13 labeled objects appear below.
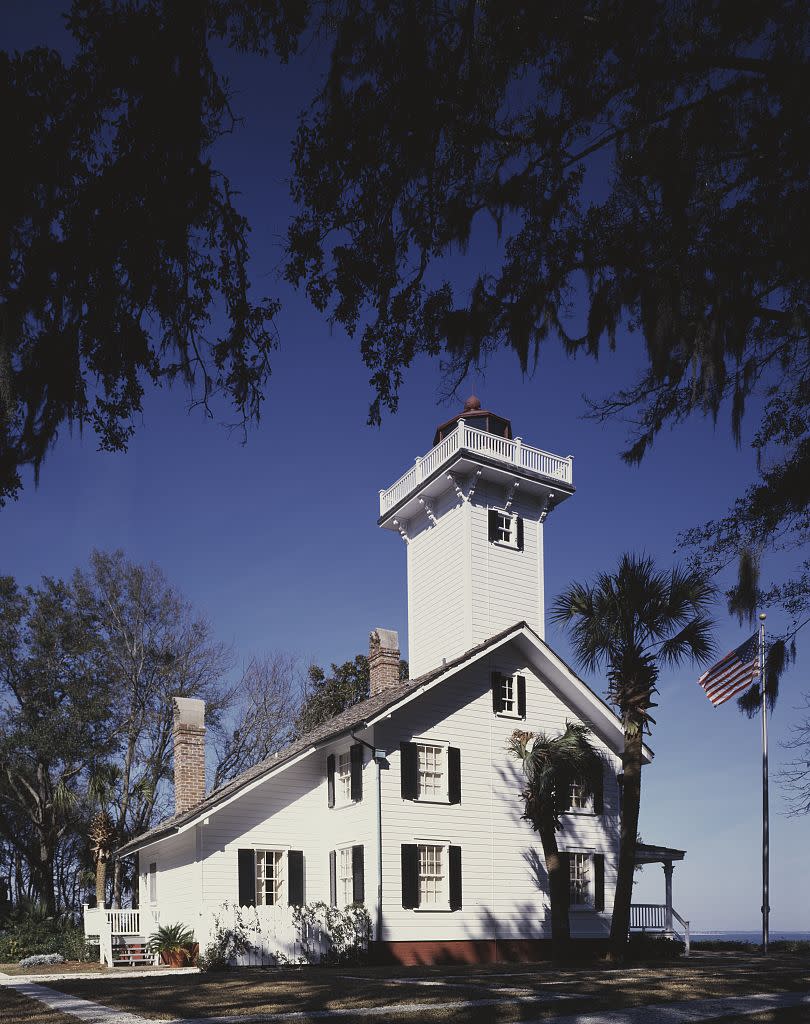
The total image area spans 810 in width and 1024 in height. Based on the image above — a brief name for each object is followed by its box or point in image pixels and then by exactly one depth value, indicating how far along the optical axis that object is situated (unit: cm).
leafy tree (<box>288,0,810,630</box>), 668
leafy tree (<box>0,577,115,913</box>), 3525
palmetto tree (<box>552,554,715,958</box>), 2158
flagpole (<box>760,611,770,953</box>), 2522
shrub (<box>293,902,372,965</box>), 2145
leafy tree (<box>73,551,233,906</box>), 3681
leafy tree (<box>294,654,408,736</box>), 4097
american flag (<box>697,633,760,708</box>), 2325
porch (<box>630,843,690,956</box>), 2598
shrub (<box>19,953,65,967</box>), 2575
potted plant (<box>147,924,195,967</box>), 2198
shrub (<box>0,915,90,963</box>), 2681
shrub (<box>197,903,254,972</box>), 2038
